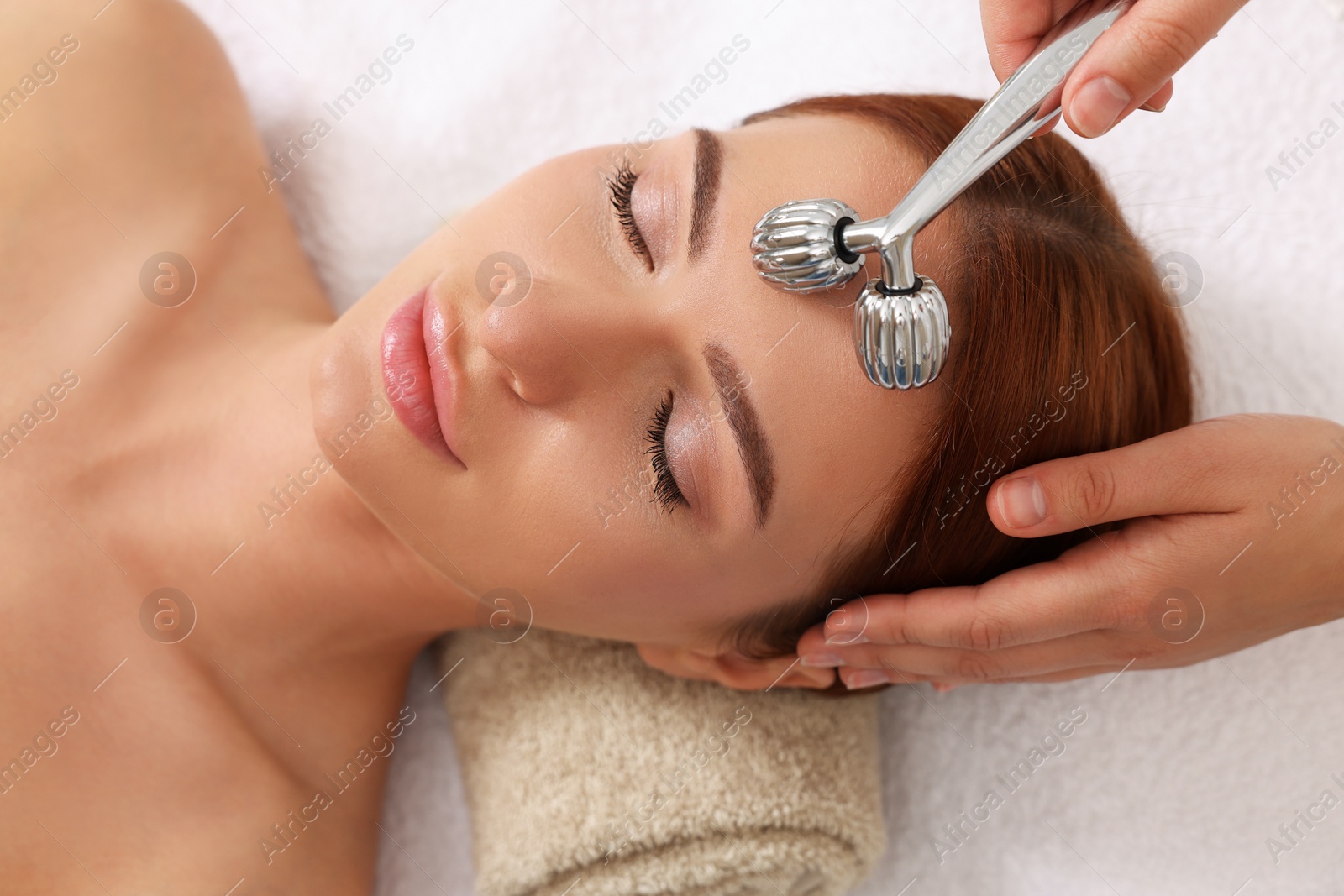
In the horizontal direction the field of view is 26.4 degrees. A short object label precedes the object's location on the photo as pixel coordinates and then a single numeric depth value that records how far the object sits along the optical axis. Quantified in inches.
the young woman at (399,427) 28.5
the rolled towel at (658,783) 31.6
